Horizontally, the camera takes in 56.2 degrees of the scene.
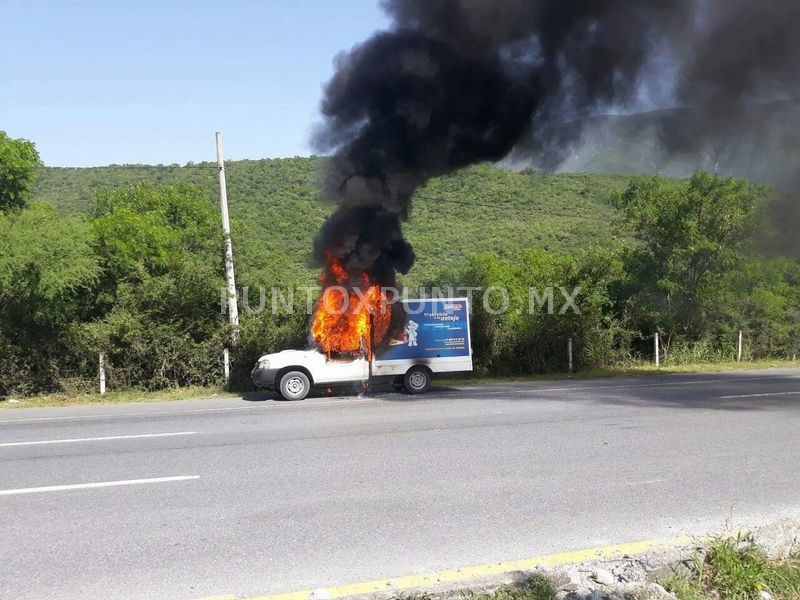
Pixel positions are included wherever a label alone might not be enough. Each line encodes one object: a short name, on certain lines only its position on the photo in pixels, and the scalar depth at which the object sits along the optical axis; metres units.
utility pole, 18.16
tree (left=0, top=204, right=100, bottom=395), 16.39
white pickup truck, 15.02
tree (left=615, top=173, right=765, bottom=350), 23.88
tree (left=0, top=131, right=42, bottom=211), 22.25
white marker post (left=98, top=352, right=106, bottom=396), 17.02
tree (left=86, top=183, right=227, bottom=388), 17.69
